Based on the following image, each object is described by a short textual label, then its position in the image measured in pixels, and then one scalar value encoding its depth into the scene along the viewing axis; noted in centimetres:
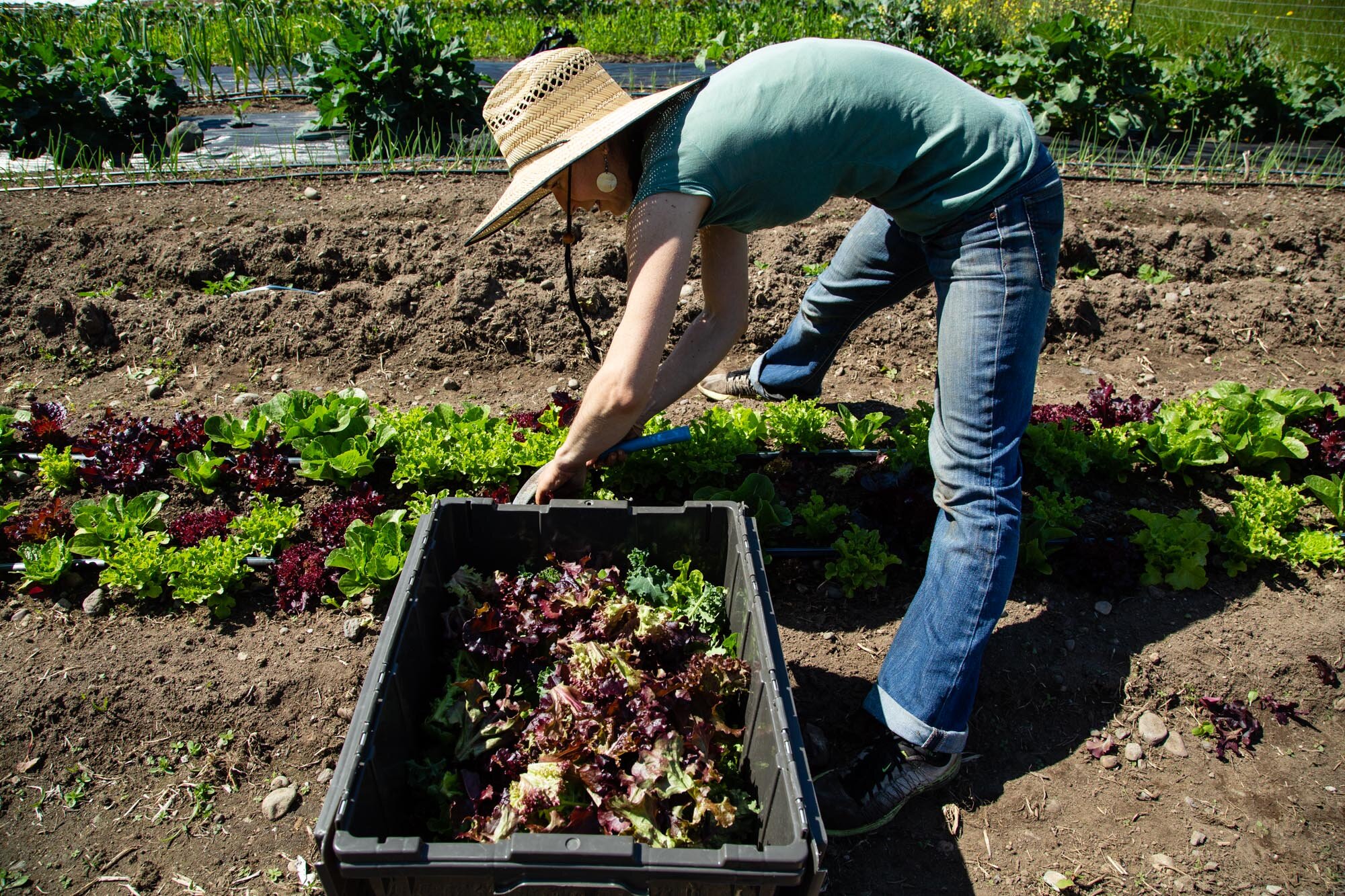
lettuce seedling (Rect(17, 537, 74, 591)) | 289
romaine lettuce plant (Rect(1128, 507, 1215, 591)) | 308
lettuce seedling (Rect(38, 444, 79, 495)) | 336
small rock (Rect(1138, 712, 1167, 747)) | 270
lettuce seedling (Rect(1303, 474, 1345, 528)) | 331
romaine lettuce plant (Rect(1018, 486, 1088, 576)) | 305
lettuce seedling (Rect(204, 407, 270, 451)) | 341
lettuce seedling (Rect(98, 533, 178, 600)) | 285
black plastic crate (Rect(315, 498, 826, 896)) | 146
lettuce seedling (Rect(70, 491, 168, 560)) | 299
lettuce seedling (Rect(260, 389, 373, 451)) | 337
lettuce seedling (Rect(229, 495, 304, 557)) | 303
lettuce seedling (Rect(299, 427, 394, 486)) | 321
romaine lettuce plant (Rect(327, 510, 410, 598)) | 280
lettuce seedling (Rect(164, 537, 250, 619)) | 284
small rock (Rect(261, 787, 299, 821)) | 242
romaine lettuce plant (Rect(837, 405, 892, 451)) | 356
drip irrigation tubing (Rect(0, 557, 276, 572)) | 295
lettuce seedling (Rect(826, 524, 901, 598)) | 295
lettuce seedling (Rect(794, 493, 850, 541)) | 307
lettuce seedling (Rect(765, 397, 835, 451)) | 349
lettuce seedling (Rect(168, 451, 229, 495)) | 327
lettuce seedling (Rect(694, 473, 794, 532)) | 298
